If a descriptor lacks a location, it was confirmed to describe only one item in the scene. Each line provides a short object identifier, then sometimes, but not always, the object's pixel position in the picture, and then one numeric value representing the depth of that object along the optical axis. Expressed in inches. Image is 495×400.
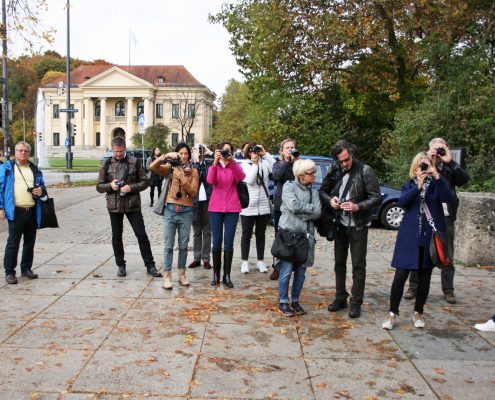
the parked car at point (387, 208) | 481.1
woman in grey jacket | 213.9
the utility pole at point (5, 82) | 478.9
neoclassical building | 3211.1
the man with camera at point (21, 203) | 263.7
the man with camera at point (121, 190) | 275.6
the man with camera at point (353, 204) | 214.5
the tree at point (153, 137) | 2167.1
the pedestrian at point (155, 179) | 535.3
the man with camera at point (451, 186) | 215.6
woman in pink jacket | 257.6
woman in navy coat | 197.6
